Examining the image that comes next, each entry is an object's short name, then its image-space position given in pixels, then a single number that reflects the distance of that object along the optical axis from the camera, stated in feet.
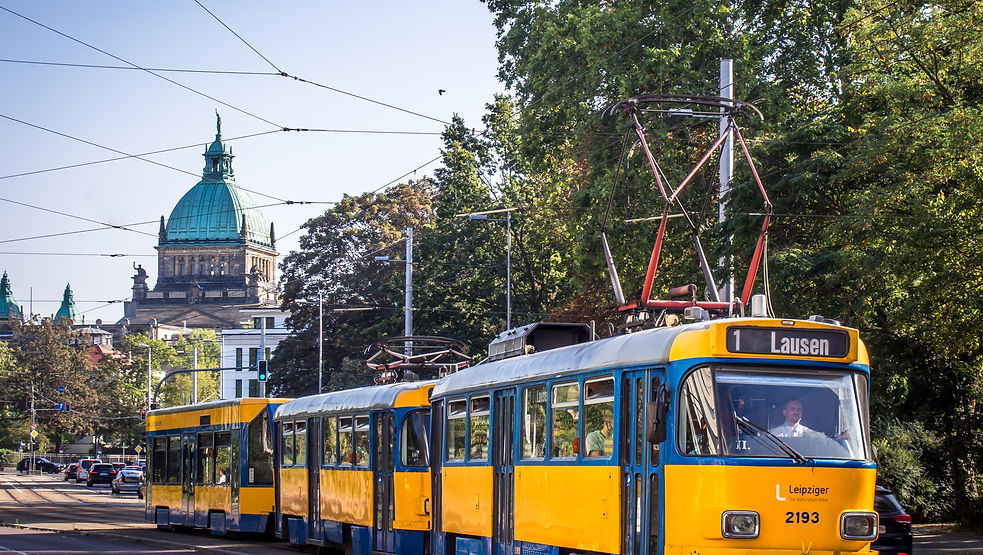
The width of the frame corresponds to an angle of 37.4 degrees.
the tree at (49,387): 361.71
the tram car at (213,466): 86.48
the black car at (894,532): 67.87
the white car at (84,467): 264.52
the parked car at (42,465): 347.34
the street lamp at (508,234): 155.28
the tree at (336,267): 228.02
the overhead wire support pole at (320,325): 206.49
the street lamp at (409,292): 161.57
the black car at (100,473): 248.73
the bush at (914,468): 99.14
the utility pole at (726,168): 83.97
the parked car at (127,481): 215.72
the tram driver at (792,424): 38.24
